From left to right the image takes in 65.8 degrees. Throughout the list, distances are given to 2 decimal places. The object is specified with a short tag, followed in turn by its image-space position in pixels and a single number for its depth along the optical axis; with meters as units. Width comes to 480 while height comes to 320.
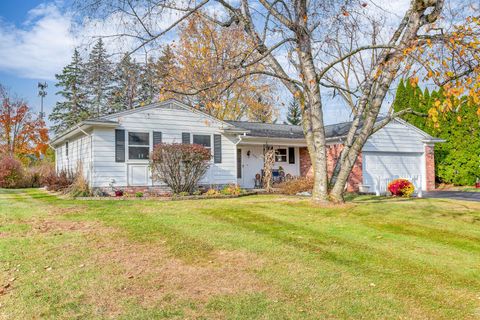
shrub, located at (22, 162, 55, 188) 21.06
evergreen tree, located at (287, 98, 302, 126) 43.17
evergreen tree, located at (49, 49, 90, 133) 38.28
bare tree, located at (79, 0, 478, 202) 9.03
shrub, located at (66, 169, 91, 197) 12.88
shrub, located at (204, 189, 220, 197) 13.23
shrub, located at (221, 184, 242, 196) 13.79
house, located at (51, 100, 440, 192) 13.62
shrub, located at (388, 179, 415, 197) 13.74
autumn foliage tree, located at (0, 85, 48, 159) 29.58
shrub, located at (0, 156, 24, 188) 19.89
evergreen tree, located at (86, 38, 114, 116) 36.62
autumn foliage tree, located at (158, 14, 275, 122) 23.48
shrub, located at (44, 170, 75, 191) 15.42
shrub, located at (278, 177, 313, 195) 14.93
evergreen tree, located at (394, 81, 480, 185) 18.59
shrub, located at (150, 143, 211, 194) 12.45
